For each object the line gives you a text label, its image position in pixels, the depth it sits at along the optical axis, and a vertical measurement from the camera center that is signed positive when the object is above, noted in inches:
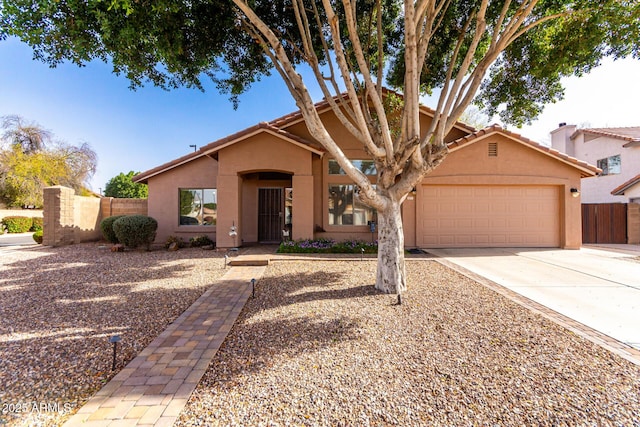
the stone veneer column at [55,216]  419.5 +0.3
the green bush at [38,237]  461.7 -36.7
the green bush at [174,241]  409.7 -40.0
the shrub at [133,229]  369.7 -18.2
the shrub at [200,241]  422.9 -40.6
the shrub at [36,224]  771.0 -22.9
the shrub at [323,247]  359.6 -42.9
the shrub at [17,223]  729.6 -19.8
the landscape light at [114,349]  102.1 -53.2
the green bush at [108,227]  420.2 -18.1
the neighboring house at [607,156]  558.6 +142.5
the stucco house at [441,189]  386.9 +42.7
